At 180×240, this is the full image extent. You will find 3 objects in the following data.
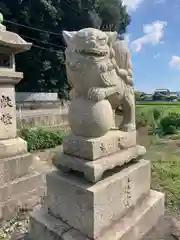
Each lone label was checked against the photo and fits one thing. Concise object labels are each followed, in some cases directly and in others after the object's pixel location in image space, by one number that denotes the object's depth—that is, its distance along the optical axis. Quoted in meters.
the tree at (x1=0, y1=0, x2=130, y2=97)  12.56
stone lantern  3.31
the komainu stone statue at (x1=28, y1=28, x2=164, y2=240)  1.96
